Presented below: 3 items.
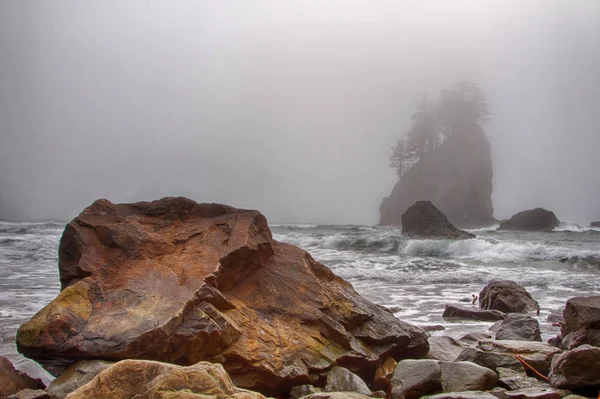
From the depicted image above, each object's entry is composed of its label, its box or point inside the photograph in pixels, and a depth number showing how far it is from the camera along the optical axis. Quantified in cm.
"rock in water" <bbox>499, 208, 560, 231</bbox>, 3334
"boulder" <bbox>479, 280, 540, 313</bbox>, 665
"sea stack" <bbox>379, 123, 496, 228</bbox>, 4719
